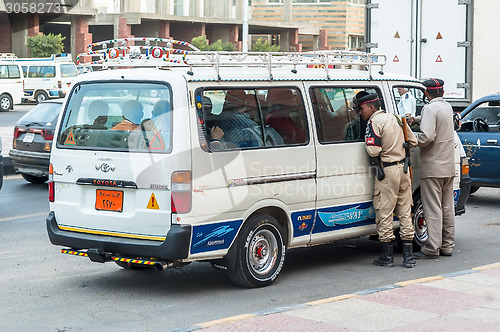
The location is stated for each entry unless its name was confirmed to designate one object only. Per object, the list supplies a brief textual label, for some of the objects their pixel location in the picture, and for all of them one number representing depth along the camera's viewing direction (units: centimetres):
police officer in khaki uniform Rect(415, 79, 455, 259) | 930
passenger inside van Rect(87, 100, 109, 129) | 777
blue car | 1336
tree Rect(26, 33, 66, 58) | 4619
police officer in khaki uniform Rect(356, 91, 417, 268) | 873
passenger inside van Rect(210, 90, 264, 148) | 767
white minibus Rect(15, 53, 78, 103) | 4012
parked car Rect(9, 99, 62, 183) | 1516
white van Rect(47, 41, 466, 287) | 733
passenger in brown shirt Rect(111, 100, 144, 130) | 754
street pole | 3534
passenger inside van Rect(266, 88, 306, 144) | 816
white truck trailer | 1645
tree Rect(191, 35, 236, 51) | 5025
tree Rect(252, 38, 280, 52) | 5413
